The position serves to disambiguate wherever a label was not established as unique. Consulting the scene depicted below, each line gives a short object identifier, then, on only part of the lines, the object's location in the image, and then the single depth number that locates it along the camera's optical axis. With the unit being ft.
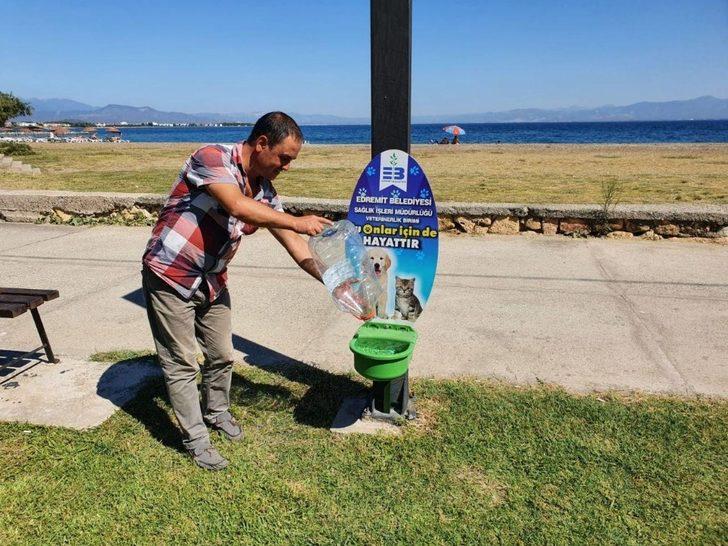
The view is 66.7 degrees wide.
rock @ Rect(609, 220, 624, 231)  23.88
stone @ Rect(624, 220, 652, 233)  23.71
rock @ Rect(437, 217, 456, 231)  25.39
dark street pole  9.86
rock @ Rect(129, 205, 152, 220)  27.94
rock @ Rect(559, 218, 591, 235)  24.22
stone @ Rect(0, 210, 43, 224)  28.43
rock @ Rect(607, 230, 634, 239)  23.91
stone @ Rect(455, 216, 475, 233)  25.20
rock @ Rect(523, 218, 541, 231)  24.64
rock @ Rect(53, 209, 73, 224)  28.32
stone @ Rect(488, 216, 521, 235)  24.80
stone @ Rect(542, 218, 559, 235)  24.49
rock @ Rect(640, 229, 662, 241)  23.66
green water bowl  9.57
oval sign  10.29
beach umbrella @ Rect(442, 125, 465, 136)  130.62
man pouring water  8.60
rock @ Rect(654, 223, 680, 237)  23.41
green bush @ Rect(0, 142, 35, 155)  77.07
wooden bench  11.72
